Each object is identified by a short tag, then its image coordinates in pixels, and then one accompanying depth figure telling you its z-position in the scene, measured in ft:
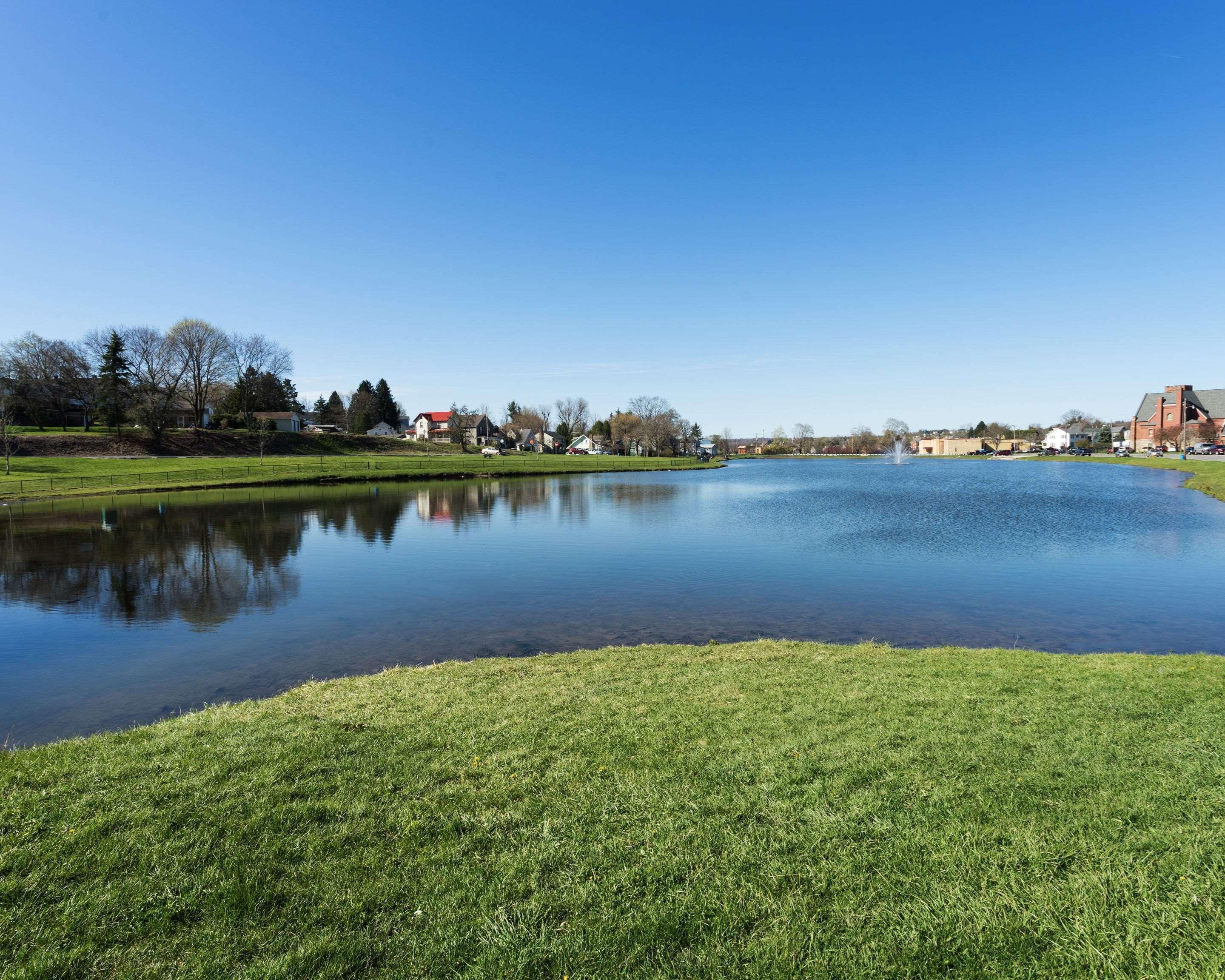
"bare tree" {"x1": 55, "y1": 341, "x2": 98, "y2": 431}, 256.52
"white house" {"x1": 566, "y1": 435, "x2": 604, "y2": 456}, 500.33
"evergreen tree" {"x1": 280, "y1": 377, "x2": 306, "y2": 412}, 374.84
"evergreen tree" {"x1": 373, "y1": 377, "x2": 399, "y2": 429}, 444.14
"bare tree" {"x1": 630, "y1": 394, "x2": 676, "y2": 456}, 465.47
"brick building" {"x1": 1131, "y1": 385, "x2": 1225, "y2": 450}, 343.26
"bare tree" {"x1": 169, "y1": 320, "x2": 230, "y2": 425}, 260.01
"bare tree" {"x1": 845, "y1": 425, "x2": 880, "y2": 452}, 647.15
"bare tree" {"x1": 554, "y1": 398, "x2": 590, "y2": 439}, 583.58
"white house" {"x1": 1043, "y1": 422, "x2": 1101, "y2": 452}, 494.18
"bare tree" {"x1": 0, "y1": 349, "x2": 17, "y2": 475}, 177.68
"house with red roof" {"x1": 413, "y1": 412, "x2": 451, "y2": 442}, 451.57
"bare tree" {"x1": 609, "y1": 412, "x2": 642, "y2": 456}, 493.77
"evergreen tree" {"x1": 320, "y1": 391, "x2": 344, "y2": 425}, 420.36
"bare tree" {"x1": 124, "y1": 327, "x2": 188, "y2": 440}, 250.98
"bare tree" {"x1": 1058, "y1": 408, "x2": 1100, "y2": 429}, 553.64
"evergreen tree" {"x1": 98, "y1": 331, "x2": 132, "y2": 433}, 244.22
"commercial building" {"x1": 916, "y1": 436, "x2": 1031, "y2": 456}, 549.54
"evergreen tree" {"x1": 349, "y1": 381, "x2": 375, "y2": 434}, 391.24
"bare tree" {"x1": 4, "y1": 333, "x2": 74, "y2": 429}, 250.57
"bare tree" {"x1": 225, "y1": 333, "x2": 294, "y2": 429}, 276.82
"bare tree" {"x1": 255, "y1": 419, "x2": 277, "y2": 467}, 244.22
